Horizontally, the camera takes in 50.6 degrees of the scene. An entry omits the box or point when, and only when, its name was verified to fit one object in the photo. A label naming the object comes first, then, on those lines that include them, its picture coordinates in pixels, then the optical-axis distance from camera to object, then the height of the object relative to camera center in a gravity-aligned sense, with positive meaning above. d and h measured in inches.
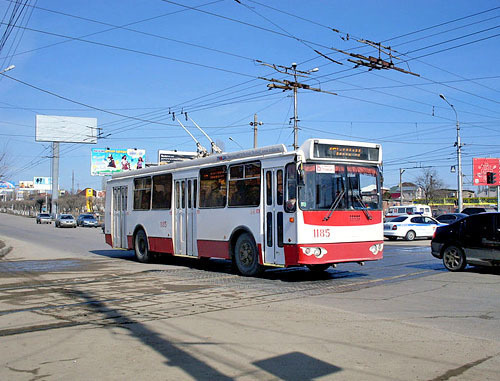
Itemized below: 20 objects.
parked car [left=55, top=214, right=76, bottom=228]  2158.0 -28.3
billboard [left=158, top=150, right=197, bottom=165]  1974.7 +219.5
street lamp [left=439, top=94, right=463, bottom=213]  1584.6 +129.0
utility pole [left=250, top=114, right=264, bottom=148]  1428.4 +223.5
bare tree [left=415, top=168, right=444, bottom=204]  3469.5 +174.0
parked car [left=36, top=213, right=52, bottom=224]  2705.7 -22.9
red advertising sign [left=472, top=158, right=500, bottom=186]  2170.6 +170.6
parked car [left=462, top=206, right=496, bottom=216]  1655.5 -3.6
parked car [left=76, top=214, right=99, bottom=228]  2252.7 -26.3
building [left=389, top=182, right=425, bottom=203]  3964.1 +152.1
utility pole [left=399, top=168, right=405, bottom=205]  2749.0 +197.0
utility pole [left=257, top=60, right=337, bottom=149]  993.7 +250.0
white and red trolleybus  463.5 +5.3
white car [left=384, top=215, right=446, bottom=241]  1207.6 -40.6
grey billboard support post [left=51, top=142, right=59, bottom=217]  3058.6 +235.4
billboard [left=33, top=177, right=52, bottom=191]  5226.4 +312.4
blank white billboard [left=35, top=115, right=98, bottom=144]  2812.5 +450.0
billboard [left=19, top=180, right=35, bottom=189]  6097.4 +359.8
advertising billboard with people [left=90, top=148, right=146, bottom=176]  2566.4 +266.8
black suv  519.8 -33.8
